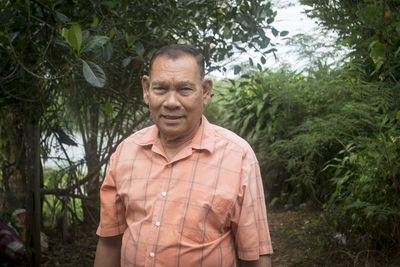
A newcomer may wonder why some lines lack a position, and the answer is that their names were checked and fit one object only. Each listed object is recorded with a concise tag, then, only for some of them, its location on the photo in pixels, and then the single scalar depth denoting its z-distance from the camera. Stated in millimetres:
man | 1516
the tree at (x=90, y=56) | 2219
